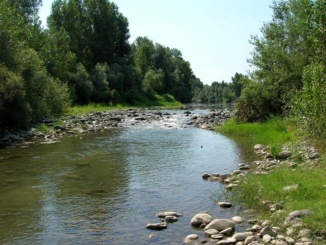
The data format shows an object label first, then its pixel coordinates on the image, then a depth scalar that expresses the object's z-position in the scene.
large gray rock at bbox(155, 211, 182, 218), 11.01
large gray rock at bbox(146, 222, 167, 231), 10.10
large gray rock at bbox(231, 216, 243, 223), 10.50
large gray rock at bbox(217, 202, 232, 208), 11.93
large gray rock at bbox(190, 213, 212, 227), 10.28
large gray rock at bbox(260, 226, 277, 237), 9.23
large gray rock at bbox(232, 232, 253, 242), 9.07
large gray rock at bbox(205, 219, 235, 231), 9.86
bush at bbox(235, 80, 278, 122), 31.94
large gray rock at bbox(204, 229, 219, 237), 9.55
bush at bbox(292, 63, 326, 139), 13.48
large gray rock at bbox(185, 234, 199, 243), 9.25
